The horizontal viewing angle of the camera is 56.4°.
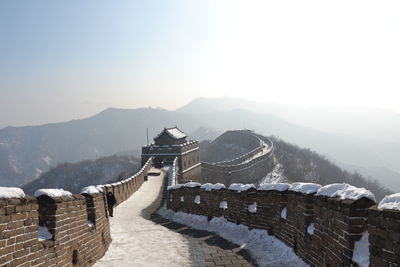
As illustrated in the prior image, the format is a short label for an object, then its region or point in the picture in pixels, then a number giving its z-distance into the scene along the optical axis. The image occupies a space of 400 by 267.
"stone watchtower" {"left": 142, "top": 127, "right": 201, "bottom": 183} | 38.78
